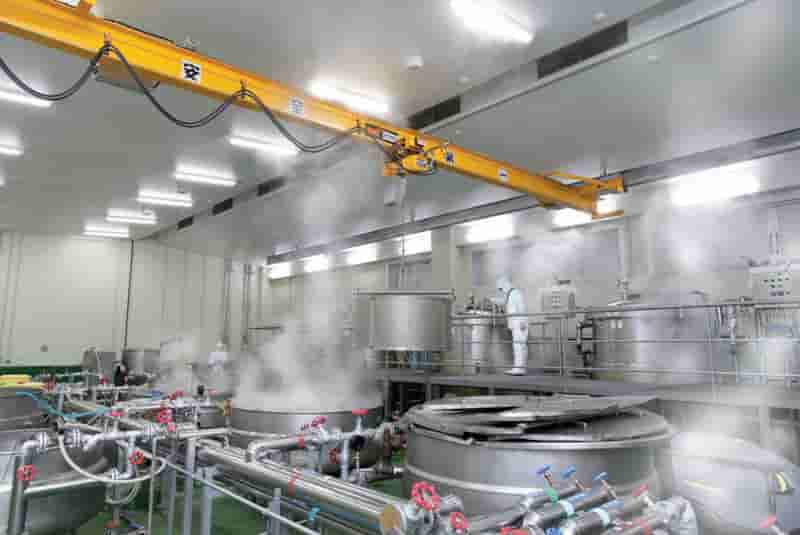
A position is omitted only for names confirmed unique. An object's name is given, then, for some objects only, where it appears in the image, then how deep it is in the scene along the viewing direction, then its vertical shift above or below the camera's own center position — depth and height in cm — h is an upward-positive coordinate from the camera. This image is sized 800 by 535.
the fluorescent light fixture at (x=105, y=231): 1048 +203
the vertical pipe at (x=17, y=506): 231 -81
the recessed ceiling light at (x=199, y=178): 709 +214
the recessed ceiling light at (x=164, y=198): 815 +211
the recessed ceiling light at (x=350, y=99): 476 +222
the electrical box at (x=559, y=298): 700 +42
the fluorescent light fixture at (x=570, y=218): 750 +166
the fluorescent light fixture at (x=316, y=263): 1219 +157
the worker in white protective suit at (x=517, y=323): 661 +7
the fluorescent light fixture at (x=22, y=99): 484 +221
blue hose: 338 -57
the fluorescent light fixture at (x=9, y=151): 620 +216
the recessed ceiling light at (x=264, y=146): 584 +214
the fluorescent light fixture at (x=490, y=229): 835 +167
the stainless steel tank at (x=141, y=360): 902 -58
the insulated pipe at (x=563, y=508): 123 -46
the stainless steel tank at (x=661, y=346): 513 -18
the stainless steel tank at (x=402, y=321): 443 +6
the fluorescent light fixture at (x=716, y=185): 608 +178
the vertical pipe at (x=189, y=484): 253 -79
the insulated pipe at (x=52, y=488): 236 -76
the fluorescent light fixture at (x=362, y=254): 1078 +160
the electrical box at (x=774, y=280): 515 +50
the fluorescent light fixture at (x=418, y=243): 991 +166
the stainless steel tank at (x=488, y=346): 718 -25
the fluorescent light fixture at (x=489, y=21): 361 +227
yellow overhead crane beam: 307 +178
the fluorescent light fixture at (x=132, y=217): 936 +208
